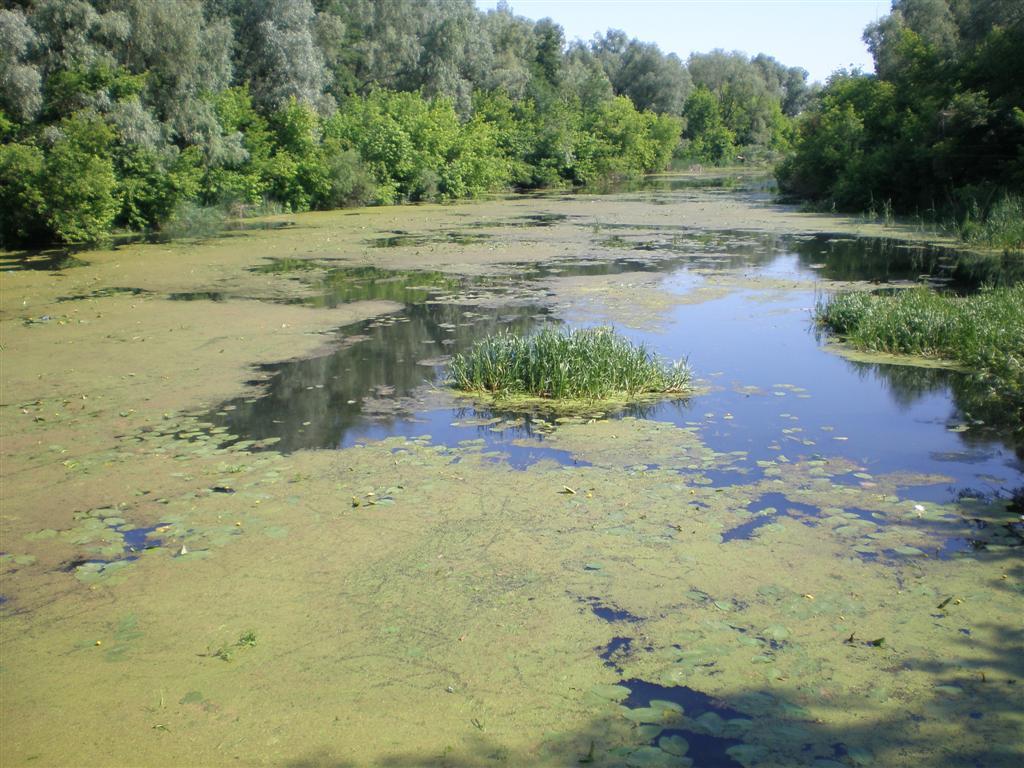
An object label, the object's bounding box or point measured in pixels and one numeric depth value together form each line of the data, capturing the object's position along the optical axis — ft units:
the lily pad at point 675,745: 10.66
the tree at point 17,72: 65.05
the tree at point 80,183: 61.26
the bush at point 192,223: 74.38
